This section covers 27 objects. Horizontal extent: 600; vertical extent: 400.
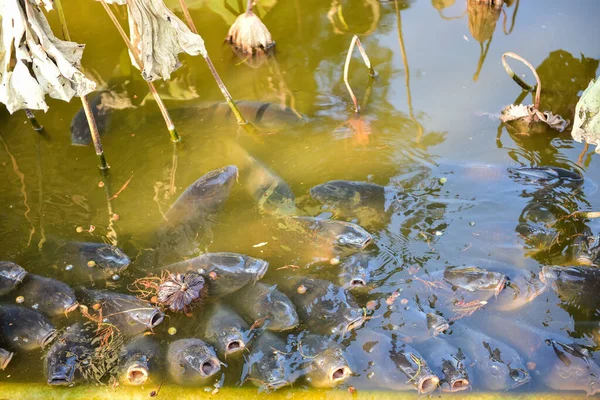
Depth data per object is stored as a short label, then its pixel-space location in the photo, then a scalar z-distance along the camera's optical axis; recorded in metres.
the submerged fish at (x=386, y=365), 2.92
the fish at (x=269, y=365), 3.00
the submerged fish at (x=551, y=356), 2.87
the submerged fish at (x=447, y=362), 2.91
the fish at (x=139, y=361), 3.09
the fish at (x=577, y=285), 3.22
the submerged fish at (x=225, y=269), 3.52
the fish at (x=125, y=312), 3.36
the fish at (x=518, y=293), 3.27
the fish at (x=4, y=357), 3.23
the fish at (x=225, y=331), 3.17
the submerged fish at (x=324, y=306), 3.22
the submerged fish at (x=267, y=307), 3.27
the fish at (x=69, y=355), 3.11
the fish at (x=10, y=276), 3.63
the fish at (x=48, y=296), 3.49
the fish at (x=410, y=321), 3.15
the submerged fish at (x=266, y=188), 4.04
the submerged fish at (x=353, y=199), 3.90
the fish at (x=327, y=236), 3.66
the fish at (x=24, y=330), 3.32
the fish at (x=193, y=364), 3.06
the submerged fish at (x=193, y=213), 3.88
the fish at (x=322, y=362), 2.98
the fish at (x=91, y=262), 3.69
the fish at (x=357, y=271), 3.43
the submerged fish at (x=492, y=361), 2.91
